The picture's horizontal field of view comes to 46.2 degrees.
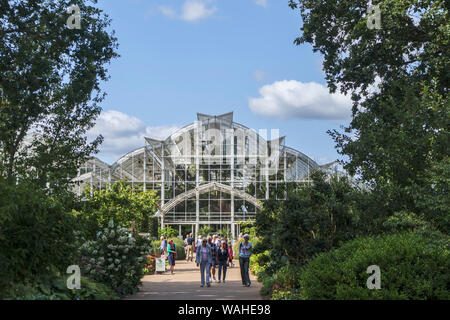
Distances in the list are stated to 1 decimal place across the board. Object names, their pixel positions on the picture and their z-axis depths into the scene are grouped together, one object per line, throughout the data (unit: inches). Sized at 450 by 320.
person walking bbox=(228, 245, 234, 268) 1032.2
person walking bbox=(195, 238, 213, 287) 645.9
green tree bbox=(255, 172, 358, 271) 487.5
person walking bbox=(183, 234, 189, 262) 1266.5
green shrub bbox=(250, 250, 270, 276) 647.8
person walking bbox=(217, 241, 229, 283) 708.0
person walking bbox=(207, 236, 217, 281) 716.2
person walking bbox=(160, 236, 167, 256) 953.5
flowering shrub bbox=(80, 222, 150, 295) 533.3
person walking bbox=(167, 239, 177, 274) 859.4
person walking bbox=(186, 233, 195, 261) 1231.9
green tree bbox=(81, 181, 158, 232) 924.0
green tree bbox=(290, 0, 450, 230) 466.9
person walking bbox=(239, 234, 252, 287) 644.7
